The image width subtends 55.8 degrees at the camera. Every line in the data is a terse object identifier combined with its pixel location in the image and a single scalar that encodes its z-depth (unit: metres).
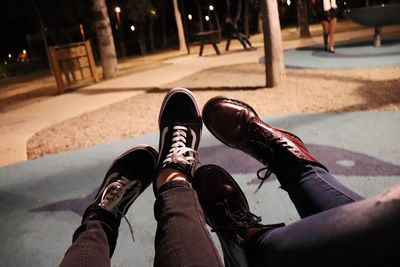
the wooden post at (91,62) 10.01
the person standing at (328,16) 8.75
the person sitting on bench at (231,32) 12.85
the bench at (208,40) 12.87
